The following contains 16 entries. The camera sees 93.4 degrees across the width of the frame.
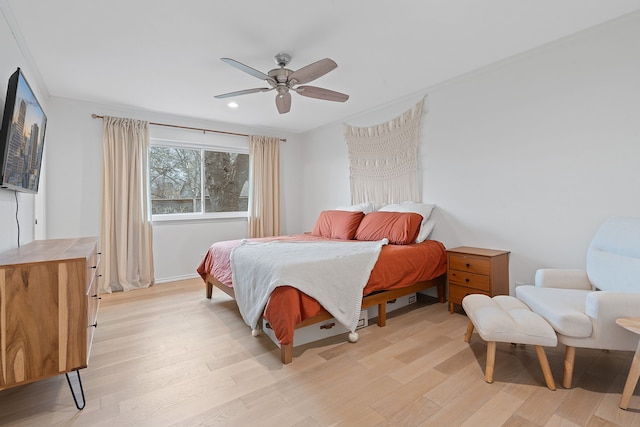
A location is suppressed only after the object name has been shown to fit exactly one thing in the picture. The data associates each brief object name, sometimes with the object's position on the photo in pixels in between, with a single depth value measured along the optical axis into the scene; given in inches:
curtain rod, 150.5
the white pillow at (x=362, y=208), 162.2
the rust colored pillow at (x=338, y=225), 151.1
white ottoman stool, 68.7
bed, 82.9
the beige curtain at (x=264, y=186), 198.1
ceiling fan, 91.6
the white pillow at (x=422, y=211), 133.5
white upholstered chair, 64.5
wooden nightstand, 107.0
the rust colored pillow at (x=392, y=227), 127.6
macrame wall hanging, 146.1
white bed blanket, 87.0
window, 174.2
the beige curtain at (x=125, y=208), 151.6
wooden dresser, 56.9
